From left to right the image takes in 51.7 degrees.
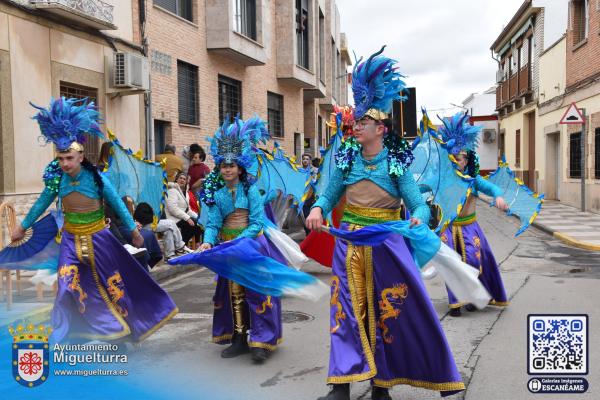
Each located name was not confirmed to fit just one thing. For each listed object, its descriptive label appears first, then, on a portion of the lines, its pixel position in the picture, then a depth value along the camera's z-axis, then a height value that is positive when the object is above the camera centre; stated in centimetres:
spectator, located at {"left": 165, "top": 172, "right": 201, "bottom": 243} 1027 -67
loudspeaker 1410 +114
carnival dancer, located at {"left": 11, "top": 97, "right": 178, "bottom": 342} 495 -63
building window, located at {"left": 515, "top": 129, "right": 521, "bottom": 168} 3147 +72
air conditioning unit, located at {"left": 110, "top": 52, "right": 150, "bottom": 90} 1259 +203
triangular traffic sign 1523 +112
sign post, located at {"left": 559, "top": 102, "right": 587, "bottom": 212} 1523 +112
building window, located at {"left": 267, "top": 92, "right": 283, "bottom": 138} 2296 +207
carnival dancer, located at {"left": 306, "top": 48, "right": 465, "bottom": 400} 391 -73
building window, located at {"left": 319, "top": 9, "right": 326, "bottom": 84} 3009 +604
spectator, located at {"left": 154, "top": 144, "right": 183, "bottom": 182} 1082 +10
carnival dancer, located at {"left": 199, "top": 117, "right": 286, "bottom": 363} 516 -50
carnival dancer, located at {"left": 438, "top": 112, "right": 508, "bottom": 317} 671 -72
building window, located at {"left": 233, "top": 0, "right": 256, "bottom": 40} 1931 +484
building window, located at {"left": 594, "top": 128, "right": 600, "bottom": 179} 1783 +21
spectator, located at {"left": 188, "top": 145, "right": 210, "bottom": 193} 1120 +0
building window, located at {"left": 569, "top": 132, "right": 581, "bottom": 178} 2005 +22
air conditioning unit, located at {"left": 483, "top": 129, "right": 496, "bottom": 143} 3030 +135
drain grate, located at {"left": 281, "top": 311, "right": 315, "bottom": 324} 644 -159
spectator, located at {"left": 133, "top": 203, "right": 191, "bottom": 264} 982 -110
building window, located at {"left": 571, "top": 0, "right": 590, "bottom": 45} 2020 +462
